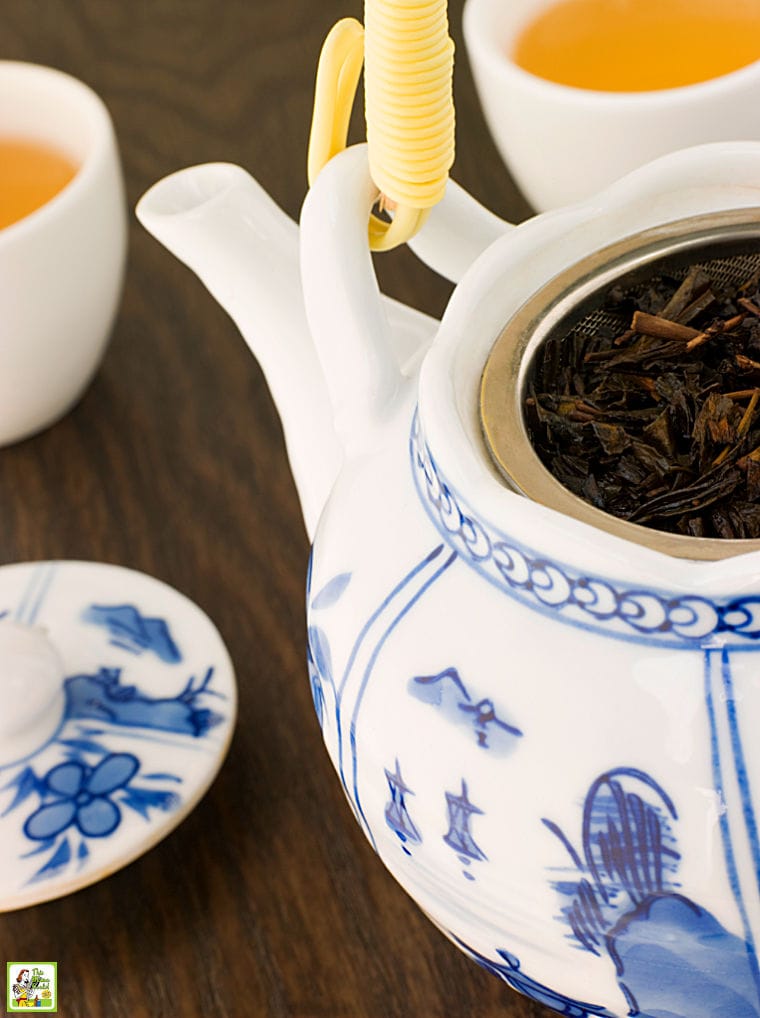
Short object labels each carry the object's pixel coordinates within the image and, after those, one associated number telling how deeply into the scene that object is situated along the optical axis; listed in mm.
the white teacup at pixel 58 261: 516
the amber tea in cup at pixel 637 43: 540
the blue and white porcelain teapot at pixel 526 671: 387
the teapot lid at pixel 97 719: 464
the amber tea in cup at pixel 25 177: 548
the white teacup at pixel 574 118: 499
